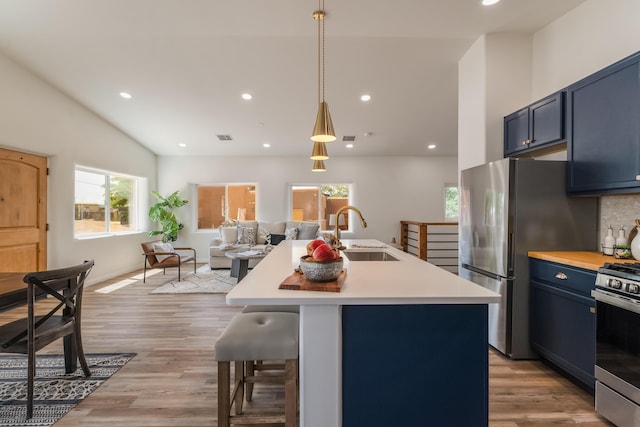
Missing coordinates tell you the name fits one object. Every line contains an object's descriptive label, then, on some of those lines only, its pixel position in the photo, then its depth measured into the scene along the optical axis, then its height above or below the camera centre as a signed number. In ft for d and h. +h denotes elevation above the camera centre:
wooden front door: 12.80 -0.01
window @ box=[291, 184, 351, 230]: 24.58 +0.95
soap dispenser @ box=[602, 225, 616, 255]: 7.55 -0.68
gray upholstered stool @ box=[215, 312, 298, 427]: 4.83 -2.18
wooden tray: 4.56 -1.07
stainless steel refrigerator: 8.20 -0.32
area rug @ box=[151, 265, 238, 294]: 15.17 -3.74
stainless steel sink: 8.94 -1.19
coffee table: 16.17 -2.55
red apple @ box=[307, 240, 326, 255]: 5.56 -0.62
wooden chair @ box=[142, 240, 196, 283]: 16.93 -2.60
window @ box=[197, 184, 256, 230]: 24.53 +0.69
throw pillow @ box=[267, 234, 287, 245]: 21.81 -1.77
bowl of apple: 4.84 -0.81
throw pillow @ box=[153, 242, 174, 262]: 17.65 -2.00
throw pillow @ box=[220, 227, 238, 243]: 21.76 -1.57
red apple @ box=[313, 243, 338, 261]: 4.86 -0.64
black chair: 6.08 -2.45
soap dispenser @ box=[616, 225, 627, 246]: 7.30 -0.58
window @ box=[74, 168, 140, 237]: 16.99 +0.48
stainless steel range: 5.37 -2.29
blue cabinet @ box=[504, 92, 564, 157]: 8.36 +2.47
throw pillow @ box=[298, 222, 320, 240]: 21.72 -1.33
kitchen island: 4.51 -2.09
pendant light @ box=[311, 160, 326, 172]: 12.51 +1.83
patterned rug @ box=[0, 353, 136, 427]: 6.19 -3.93
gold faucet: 7.68 -0.21
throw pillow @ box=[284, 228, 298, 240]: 21.47 -1.43
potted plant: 22.07 -0.31
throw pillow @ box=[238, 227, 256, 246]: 21.42 -1.61
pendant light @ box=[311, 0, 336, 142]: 6.75 +1.82
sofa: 20.56 -1.55
